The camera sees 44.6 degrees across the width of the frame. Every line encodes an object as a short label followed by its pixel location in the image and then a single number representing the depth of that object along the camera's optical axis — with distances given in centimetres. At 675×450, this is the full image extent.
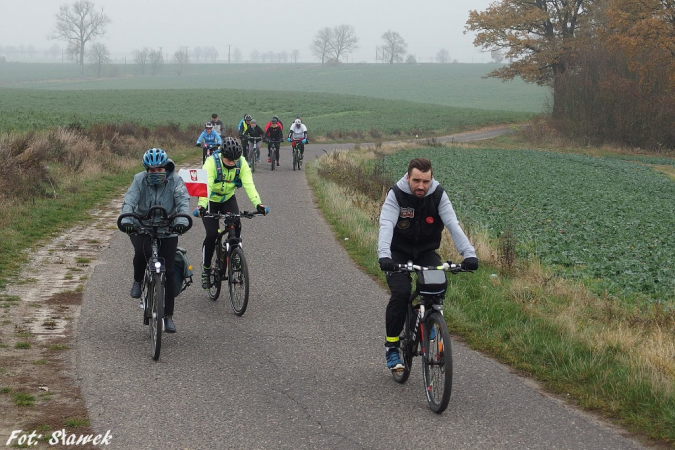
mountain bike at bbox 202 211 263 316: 870
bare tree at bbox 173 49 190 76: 18150
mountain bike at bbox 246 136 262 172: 2734
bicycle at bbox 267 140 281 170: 2797
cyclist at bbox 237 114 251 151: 2731
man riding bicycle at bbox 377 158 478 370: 599
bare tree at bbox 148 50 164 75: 17941
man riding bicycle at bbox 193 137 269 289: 921
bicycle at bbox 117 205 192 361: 714
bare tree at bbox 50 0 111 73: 15023
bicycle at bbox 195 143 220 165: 2354
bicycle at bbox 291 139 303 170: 2827
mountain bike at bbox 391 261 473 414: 567
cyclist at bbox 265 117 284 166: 2750
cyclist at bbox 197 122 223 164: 2358
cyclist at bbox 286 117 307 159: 2788
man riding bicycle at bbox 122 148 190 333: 746
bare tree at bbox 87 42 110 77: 16461
